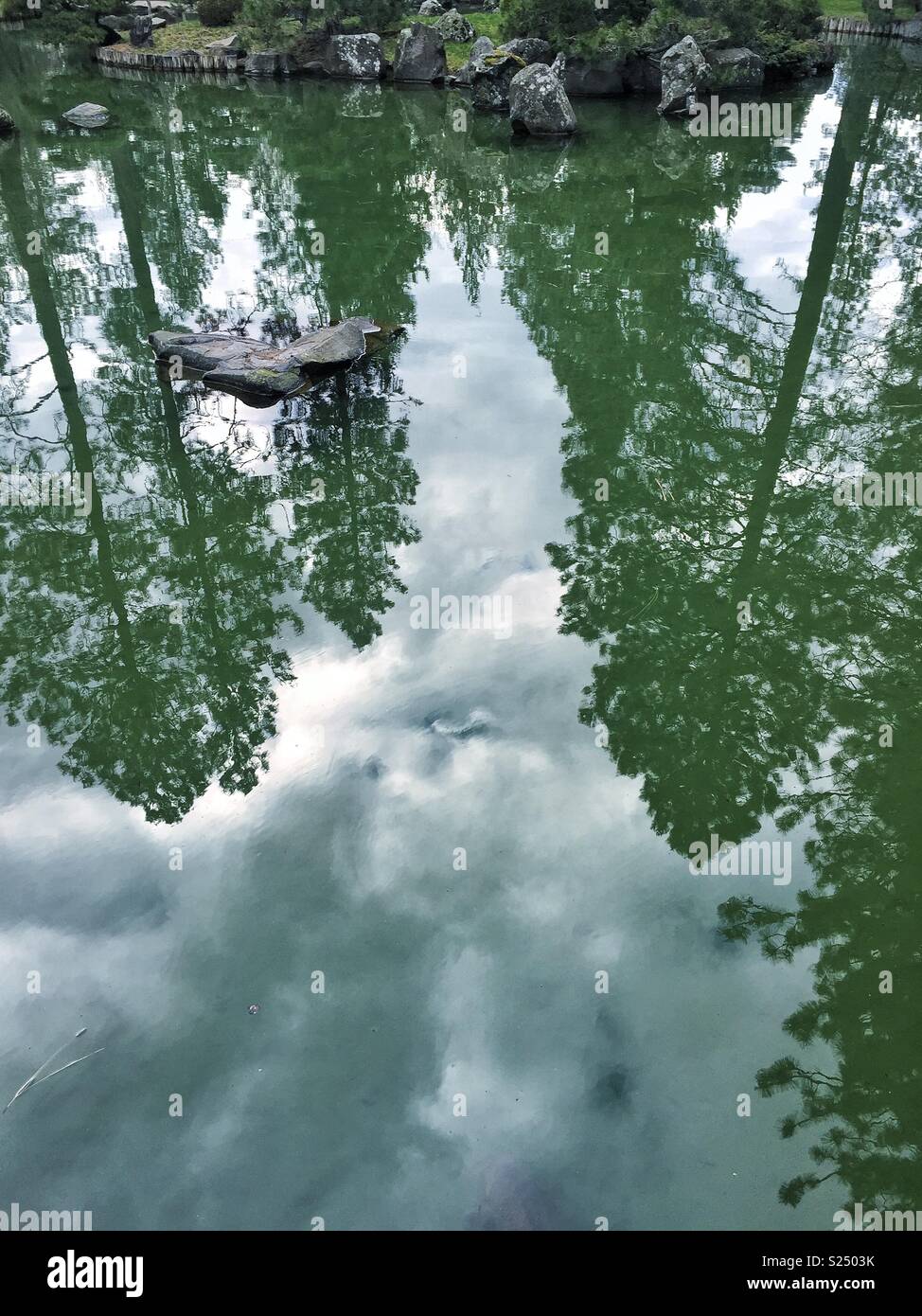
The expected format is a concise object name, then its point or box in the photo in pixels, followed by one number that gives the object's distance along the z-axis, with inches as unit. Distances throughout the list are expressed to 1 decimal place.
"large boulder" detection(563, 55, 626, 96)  837.2
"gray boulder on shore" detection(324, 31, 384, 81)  951.0
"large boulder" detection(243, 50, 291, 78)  985.5
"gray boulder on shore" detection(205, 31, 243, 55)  1009.5
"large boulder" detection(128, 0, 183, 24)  1122.9
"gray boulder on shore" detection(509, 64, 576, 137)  725.3
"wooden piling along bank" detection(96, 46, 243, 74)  1013.2
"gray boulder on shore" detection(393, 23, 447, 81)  924.6
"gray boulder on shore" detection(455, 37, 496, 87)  875.4
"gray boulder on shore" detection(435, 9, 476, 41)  977.5
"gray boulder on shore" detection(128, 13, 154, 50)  1052.5
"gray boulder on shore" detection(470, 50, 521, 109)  799.7
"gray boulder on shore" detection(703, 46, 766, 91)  840.9
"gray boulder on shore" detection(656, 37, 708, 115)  790.5
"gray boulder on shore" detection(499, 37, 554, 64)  811.4
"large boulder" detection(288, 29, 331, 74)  977.5
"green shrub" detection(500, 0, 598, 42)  804.6
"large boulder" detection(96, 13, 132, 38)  1098.7
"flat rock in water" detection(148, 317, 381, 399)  394.9
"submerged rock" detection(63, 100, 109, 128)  793.6
